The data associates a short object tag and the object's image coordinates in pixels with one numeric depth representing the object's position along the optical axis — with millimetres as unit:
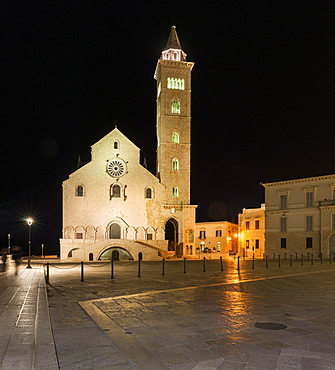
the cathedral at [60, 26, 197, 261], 42250
